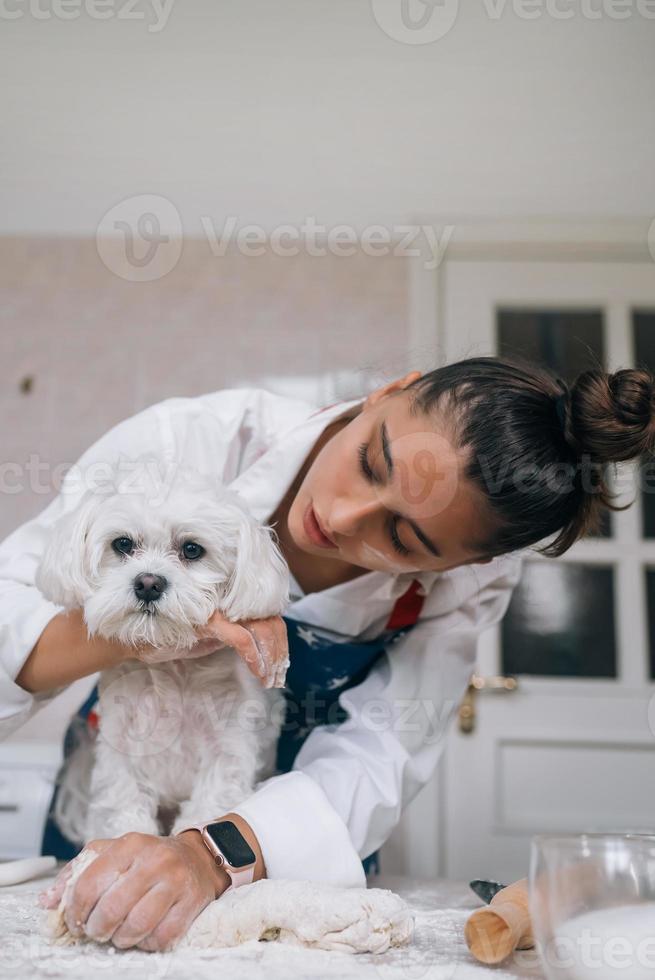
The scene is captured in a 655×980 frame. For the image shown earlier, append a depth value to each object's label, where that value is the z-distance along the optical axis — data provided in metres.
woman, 0.95
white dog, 0.98
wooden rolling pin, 0.69
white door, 2.54
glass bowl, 0.55
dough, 0.73
